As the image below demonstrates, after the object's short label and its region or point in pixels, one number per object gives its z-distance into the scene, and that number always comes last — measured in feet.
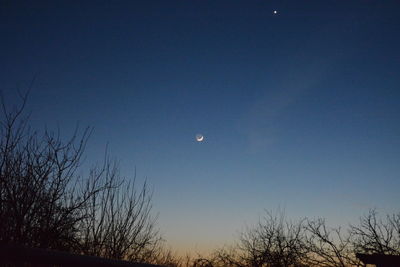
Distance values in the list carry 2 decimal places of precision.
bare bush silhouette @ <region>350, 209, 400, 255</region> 46.14
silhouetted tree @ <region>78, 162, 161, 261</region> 23.02
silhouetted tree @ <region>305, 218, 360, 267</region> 47.11
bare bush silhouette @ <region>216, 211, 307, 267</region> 54.49
